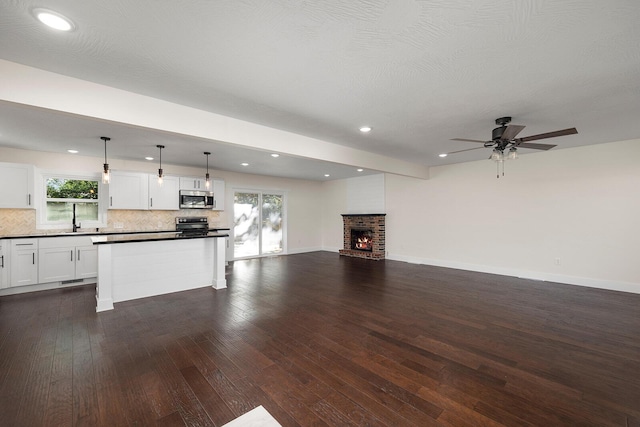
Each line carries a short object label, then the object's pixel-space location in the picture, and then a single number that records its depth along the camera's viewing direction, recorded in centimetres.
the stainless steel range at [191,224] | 671
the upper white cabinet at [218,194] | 716
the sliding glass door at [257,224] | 802
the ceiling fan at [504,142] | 324
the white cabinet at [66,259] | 481
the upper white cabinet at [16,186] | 476
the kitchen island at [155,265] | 394
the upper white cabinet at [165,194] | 619
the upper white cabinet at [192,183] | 663
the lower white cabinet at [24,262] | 456
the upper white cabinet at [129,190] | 573
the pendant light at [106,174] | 397
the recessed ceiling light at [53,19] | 163
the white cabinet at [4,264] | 446
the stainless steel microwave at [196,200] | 661
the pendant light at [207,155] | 532
